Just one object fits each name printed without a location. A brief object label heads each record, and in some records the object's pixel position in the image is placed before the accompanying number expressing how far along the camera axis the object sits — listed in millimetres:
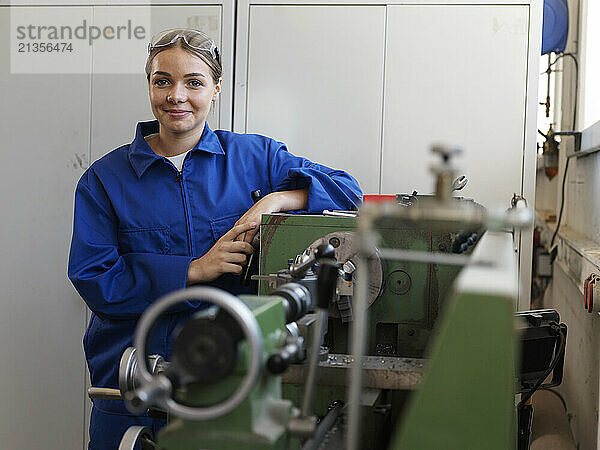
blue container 2859
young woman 1793
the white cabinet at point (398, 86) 2248
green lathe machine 812
